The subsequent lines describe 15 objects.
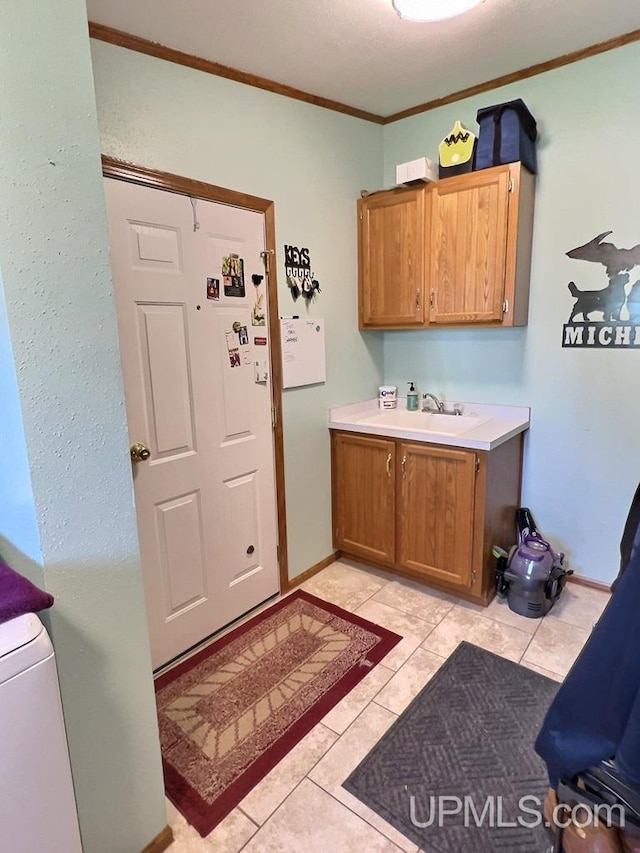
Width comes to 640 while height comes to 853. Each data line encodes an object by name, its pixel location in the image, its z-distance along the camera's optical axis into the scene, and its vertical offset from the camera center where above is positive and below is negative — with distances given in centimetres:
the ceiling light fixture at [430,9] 166 +113
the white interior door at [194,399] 187 -28
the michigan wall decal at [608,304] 229 +11
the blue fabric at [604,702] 82 -68
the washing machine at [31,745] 83 -74
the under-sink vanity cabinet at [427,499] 236 -90
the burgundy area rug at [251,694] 159 -145
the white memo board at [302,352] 247 -10
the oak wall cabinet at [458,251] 234 +42
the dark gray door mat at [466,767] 141 -145
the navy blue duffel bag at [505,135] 226 +93
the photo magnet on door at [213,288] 208 +21
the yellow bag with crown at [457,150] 240 +91
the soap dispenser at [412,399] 305 -43
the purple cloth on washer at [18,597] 90 -50
